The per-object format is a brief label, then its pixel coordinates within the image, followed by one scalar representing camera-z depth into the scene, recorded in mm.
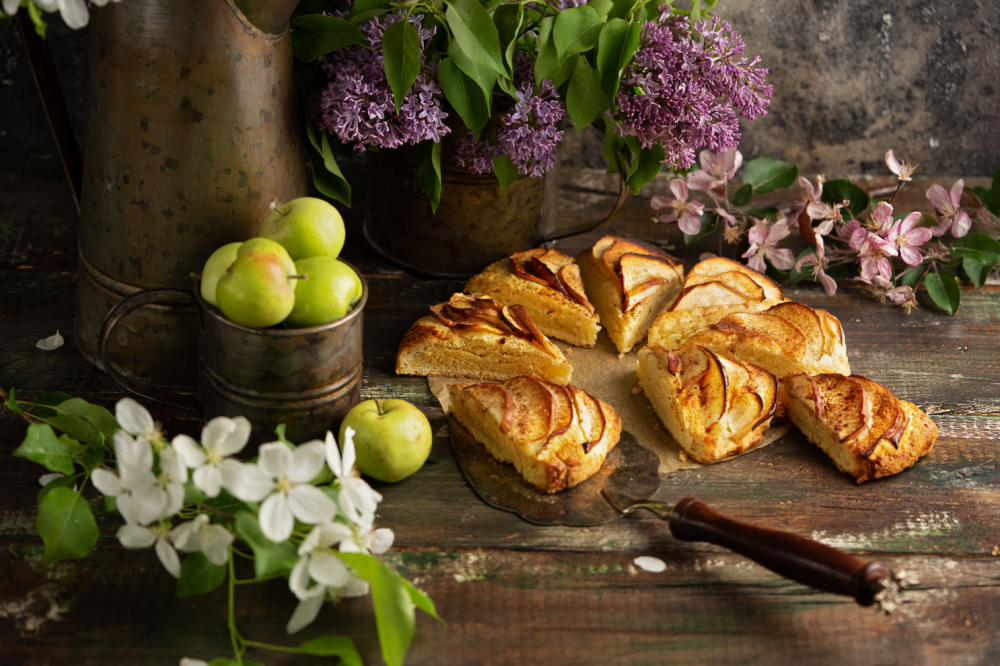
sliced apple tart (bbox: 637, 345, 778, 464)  1347
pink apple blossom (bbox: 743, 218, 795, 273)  1515
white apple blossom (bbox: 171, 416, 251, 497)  1186
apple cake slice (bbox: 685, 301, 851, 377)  1410
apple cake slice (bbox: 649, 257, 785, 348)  1457
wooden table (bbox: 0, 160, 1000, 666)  1222
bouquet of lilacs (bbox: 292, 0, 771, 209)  1341
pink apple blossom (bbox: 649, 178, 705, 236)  1540
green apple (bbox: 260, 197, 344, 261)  1283
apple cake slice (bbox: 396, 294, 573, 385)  1412
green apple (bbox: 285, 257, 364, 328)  1257
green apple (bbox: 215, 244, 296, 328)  1230
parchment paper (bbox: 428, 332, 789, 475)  1364
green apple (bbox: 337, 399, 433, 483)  1289
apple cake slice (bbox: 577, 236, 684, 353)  1460
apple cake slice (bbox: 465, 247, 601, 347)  1457
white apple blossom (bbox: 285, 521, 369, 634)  1189
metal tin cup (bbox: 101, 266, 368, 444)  1258
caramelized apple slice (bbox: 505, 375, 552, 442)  1318
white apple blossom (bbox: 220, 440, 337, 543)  1182
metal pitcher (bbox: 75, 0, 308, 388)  1264
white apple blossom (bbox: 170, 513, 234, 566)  1200
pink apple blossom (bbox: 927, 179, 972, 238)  1527
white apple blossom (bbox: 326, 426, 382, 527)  1199
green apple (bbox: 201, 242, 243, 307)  1257
